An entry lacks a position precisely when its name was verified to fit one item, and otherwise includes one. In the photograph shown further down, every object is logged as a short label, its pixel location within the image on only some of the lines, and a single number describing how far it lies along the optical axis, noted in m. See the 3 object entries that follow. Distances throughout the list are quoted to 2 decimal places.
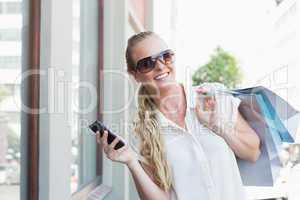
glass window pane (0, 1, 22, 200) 1.17
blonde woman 1.38
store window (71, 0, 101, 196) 1.66
